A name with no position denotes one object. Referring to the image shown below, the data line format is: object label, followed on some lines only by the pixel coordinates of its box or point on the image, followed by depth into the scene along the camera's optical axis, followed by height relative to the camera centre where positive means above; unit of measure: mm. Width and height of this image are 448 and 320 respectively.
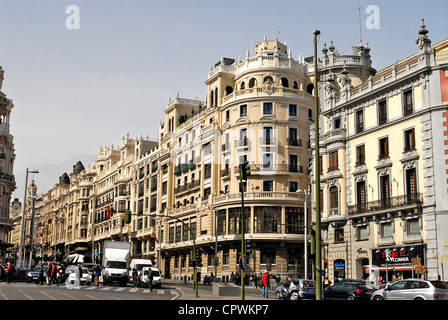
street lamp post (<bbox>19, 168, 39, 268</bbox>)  52716 +6895
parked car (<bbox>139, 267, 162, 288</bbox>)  46062 -1988
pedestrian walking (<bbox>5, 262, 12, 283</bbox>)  40156 -1370
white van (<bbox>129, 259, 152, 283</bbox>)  50131 -972
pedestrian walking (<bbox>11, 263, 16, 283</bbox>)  41656 -1760
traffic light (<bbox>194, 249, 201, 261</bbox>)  40875 -195
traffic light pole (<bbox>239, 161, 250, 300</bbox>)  25219 +3760
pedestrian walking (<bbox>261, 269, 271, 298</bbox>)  36062 -1843
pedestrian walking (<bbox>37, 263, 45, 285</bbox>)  42469 -1746
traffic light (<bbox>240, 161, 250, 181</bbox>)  25219 +3739
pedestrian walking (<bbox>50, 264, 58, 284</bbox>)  43356 -1545
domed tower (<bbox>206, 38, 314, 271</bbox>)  61438 +11930
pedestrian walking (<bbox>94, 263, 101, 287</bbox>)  42884 -1601
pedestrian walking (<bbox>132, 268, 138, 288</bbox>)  46603 -1978
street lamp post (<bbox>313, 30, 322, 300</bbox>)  18250 +794
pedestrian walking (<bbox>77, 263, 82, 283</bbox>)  45544 -1629
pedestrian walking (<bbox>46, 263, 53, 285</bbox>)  43653 -1645
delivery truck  46425 -751
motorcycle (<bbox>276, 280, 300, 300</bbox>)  32781 -2230
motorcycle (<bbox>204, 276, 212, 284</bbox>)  62656 -2964
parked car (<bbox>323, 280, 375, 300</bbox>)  30017 -2041
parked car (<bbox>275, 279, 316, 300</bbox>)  31859 -2126
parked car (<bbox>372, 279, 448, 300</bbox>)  22875 -1542
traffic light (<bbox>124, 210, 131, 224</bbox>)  37400 +2514
